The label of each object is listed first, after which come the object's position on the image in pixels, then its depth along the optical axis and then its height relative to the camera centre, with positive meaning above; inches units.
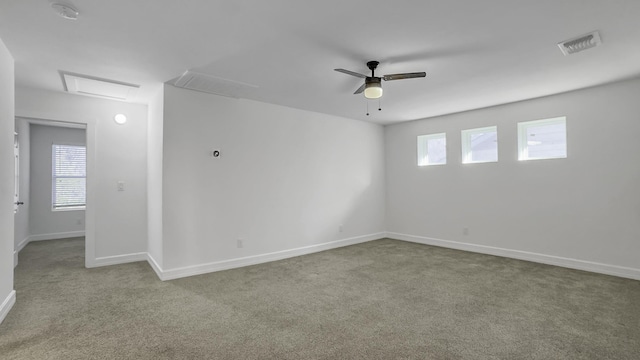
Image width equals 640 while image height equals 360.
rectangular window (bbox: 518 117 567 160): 175.6 +25.5
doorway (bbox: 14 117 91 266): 235.9 +3.3
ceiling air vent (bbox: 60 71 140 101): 141.6 +49.4
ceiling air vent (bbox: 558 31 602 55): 104.5 +49.6
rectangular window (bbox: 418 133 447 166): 231.3 +25.8
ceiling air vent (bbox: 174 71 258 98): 141.0 +49.6
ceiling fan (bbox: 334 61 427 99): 121.7 +42.4
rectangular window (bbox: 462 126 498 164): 203.0 +25.7
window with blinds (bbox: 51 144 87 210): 252.4 +6.7
